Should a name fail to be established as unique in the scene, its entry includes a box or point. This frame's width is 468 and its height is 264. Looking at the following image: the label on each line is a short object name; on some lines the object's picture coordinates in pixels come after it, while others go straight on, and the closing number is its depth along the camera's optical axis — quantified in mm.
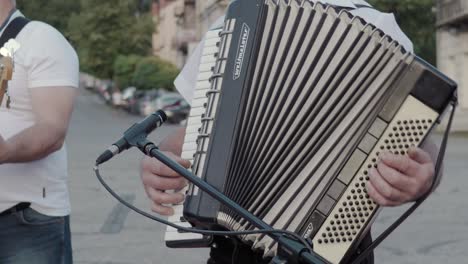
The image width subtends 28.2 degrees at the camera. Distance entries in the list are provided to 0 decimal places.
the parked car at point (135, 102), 47719
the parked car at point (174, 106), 35469
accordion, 2297
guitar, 2471
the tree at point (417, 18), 41000
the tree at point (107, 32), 55562
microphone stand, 2121
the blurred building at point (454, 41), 34438
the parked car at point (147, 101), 43531
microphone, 2291
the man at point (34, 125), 2803
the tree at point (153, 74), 52438
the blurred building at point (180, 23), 57156
